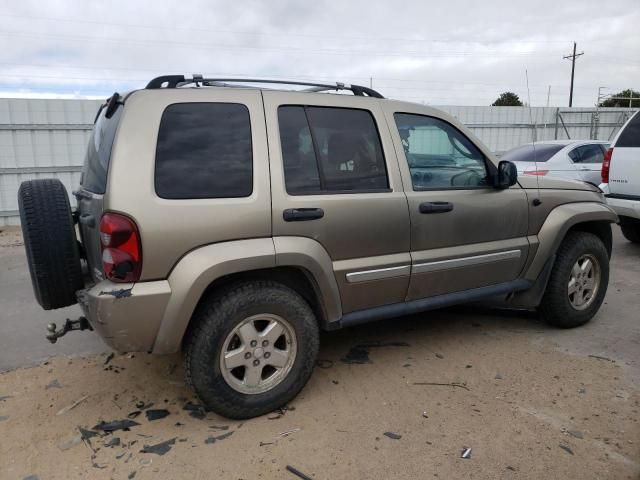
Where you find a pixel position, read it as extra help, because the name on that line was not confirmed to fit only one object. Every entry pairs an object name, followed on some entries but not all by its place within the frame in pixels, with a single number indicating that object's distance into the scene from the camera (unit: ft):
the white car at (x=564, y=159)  30.17
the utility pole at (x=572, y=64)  118.64
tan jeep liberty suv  8.52
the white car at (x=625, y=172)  20.59
